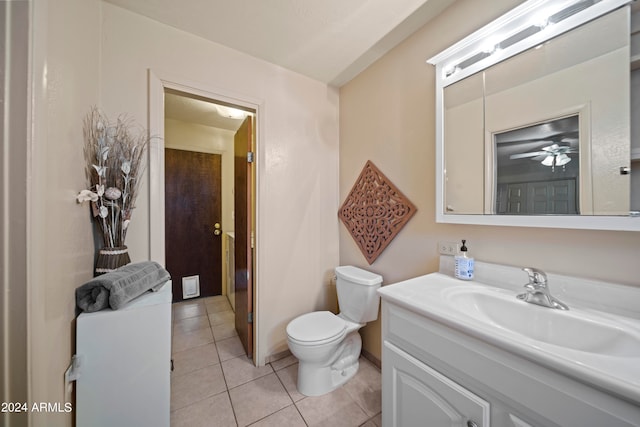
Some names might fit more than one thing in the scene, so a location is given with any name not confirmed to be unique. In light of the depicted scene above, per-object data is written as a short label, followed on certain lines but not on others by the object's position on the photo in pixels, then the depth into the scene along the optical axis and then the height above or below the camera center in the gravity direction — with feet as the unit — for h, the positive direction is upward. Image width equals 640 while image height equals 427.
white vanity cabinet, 1.72 -1.67
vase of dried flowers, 3.55 +0.51
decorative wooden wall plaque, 5.12 +0.07
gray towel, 2.90 -1.05
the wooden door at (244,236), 5.94 -0.65
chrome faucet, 2.75 -1.00
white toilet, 4.58 -2.57
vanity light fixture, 2.84 +2.72
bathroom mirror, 2.60 +1.35
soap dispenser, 3.70 -0.88
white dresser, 2.80 -2.03
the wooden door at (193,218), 9.16 -0.20
